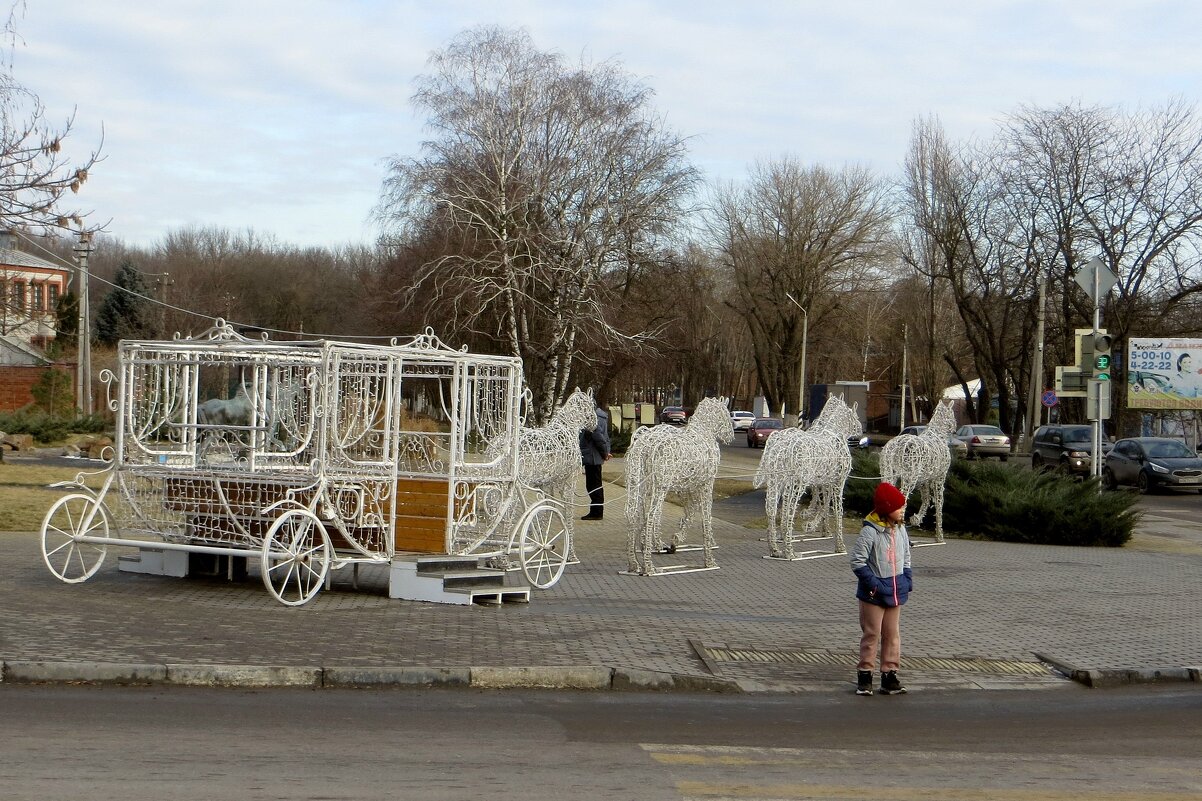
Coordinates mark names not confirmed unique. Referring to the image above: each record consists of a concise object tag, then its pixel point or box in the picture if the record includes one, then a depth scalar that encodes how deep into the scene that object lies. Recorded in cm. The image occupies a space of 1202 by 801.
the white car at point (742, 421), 8544
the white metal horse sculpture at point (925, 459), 1911
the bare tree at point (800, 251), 6775
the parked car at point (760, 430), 6544
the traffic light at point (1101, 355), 2258
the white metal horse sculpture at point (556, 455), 1570
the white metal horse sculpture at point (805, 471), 1670
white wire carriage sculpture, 1195
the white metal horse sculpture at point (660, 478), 1487
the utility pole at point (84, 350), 4219
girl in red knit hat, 953
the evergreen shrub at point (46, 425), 3959
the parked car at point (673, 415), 6362
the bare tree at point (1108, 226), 4828
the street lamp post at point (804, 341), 6588
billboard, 4553
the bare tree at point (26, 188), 1800
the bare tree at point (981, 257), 5359
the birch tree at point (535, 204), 4000
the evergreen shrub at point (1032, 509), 2108
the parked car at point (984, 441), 5012
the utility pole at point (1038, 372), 4721
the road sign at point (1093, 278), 2309
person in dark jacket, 2000
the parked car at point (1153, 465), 3478
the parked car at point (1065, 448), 3866
